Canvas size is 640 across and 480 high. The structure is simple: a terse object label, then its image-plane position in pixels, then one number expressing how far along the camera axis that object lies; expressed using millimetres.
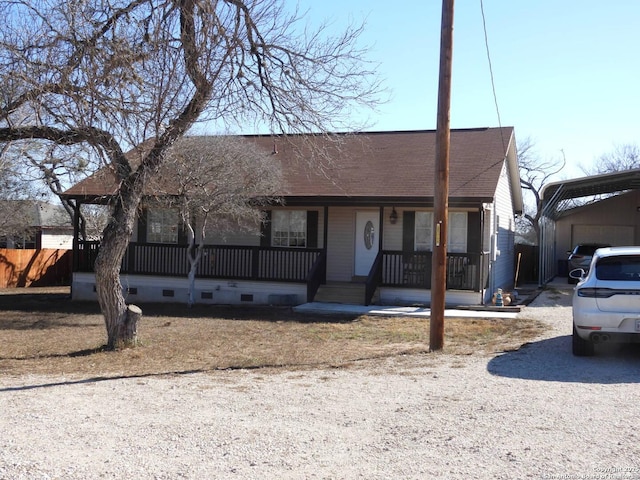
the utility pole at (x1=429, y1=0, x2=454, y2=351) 9875
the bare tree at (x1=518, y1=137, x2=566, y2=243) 45628
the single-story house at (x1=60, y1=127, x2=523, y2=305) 16500
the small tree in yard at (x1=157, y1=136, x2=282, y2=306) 14336
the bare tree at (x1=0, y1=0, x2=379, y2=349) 9164
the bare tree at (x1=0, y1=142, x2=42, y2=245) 23172
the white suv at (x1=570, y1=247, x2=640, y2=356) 8352
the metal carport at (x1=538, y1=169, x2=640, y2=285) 20359
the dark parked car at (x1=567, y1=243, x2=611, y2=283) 24539
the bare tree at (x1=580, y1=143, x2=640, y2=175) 46534
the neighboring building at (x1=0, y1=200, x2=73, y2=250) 25281
